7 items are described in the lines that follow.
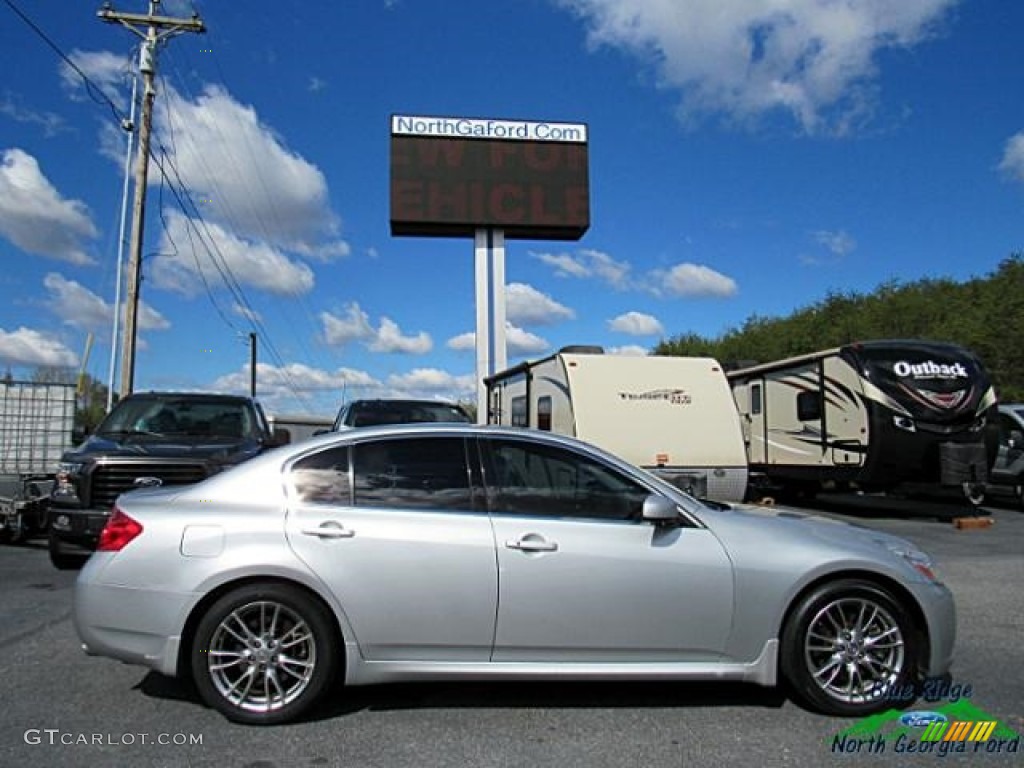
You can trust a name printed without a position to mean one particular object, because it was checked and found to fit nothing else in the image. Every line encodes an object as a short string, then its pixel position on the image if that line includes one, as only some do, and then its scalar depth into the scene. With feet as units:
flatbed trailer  34.96
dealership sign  78.95
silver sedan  14.33
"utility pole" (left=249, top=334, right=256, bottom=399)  173.88
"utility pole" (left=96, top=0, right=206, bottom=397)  63.63
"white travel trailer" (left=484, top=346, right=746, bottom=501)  38.55
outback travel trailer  45.27
